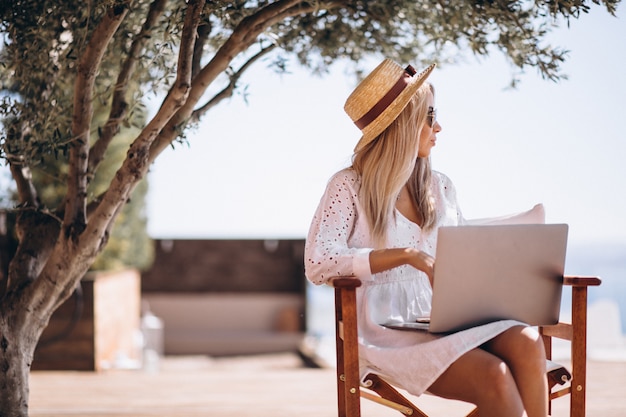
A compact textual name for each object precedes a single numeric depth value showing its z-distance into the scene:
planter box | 6.71
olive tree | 2.80
